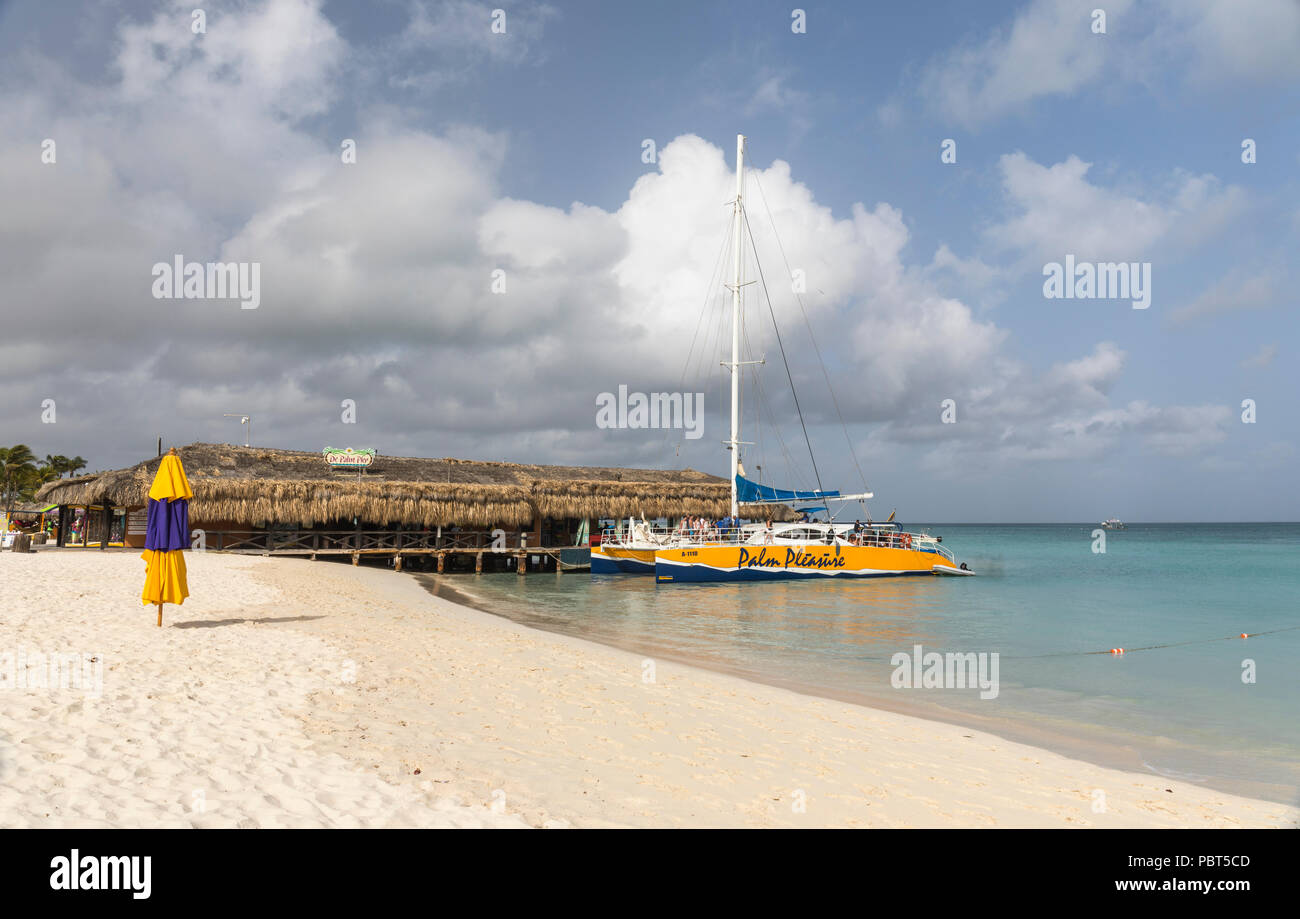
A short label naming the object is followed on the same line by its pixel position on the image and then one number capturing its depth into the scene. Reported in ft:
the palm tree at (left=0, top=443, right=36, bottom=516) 177.57
